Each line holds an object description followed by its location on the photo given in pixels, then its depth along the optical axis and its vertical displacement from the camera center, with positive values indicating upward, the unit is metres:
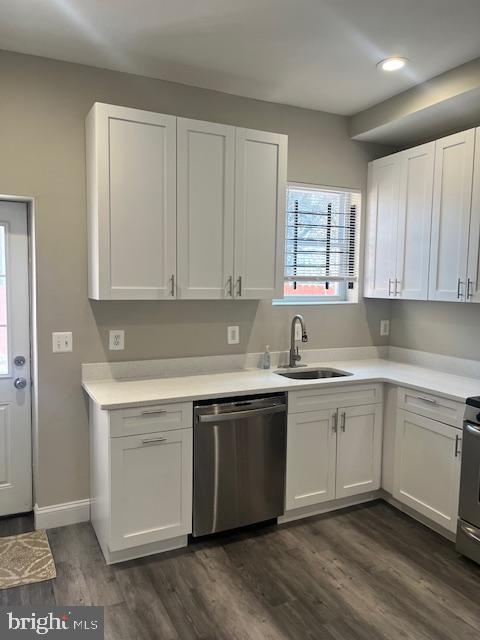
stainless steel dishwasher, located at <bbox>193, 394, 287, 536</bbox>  2.71 -1.02
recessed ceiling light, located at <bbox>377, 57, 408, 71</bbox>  2.72 +1.26
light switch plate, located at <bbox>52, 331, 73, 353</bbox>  2.90 -0.36
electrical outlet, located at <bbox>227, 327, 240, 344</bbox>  3.39 -0.36
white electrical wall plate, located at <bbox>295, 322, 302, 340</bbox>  3.61 -0.34
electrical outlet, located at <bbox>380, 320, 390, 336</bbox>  4.05 -0.34
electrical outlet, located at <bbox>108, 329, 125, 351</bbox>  3.03 -0.37
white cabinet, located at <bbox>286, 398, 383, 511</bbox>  3.01 -1.08
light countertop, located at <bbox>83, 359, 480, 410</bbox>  2.60 -0.60
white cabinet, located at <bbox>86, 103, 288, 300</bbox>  2.67 +0.44
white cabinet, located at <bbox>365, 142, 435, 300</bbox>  3.30 +0.45
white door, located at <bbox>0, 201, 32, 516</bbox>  2.93 -0.52
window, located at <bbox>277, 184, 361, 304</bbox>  3.66 +0.31
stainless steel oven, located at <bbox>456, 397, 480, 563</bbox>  2.60 -1.08
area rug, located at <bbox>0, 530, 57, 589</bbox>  2.43 -1.48
